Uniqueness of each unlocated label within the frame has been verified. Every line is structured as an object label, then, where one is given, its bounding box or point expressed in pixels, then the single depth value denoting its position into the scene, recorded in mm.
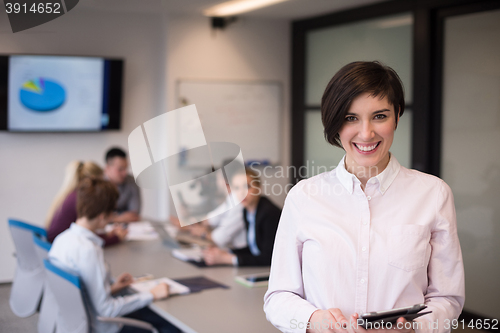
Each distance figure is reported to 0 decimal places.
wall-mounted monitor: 4375
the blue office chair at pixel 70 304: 2062
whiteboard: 4918
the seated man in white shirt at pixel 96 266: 2225
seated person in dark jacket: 2844
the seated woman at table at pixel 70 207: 3193
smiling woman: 1197
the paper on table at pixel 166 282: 2363
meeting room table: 1980
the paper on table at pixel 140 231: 3705
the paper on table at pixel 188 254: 3042
